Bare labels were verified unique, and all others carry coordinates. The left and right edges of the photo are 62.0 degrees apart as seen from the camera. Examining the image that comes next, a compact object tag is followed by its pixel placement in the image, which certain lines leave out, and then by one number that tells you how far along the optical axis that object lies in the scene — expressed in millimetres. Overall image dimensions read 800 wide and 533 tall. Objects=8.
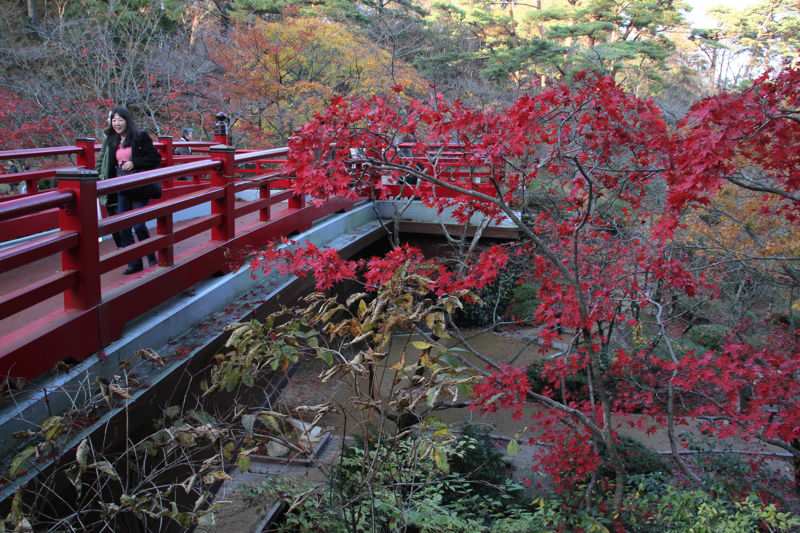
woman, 5559
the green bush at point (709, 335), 12822
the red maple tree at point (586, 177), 4168
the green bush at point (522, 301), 14016
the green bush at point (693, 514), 4258
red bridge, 3508
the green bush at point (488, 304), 13586
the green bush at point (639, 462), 7754
